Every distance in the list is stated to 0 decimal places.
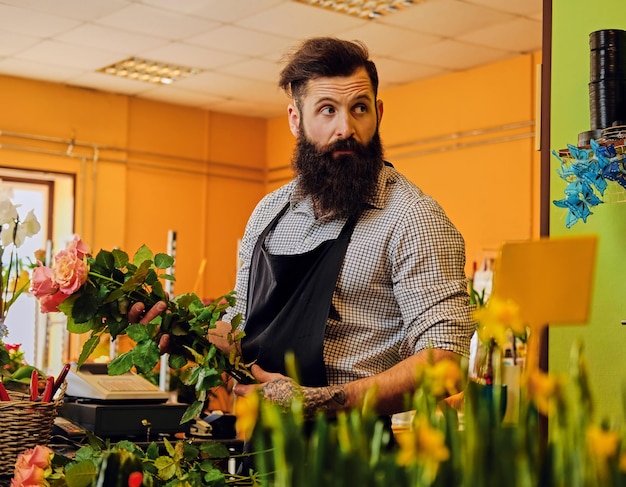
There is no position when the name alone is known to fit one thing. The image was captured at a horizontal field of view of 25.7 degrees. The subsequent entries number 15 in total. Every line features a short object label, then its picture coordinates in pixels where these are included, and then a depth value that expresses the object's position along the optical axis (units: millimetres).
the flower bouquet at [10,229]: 2739
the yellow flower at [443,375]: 1317
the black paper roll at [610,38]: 2534
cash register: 2899
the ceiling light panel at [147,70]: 7947
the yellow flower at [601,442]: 1186
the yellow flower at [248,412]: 1280
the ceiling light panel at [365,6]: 6243
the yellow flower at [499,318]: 1278
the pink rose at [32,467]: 2090
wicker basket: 2385
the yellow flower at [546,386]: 1252
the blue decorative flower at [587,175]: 2433
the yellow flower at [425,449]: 1234
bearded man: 2402
